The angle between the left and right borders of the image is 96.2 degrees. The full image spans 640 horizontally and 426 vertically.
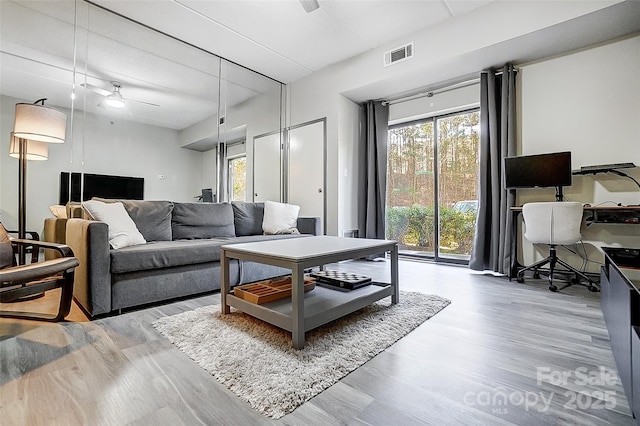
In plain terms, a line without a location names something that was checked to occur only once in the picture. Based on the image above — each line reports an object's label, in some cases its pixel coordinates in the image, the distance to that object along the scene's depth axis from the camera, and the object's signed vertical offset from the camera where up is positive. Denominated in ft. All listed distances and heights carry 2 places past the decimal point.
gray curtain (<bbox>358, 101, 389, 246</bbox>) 14.37 +2.34
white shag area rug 3.68 -2.21
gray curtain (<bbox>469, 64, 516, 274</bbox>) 10.69 +1.71
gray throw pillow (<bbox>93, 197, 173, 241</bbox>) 8.67 -0.06
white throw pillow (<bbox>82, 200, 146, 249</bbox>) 7.16 -0.18
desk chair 8.59 -0.37
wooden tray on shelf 5.63 -1.58
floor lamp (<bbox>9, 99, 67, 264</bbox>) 7.72 +2.29
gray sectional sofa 6.20 -1.04
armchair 4.73 -1.03
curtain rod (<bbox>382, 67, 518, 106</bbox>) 12.00 +5.64
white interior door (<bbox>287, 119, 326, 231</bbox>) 14.56 +2.46
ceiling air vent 11.44 +6.55
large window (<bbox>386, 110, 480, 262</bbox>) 12.60 +1.40
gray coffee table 4.71 -1.49
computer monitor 9.49 +1.52
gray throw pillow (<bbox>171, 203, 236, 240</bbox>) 9.87 -0.21
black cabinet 3.09 -1.39
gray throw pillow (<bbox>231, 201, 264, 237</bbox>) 11.79 -0.13
